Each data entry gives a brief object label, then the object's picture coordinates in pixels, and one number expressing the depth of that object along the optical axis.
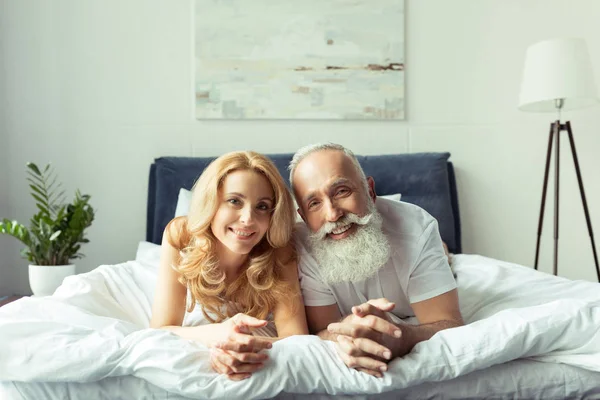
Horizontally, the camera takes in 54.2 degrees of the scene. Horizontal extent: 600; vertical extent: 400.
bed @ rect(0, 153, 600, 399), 1.28
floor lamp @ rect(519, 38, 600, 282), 3.15
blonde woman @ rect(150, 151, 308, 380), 1.74
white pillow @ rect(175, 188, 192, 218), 2.96
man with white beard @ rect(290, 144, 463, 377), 1.74
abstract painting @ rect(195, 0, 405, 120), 3.57
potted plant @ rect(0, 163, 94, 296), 2.94
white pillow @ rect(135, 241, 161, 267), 2.54
